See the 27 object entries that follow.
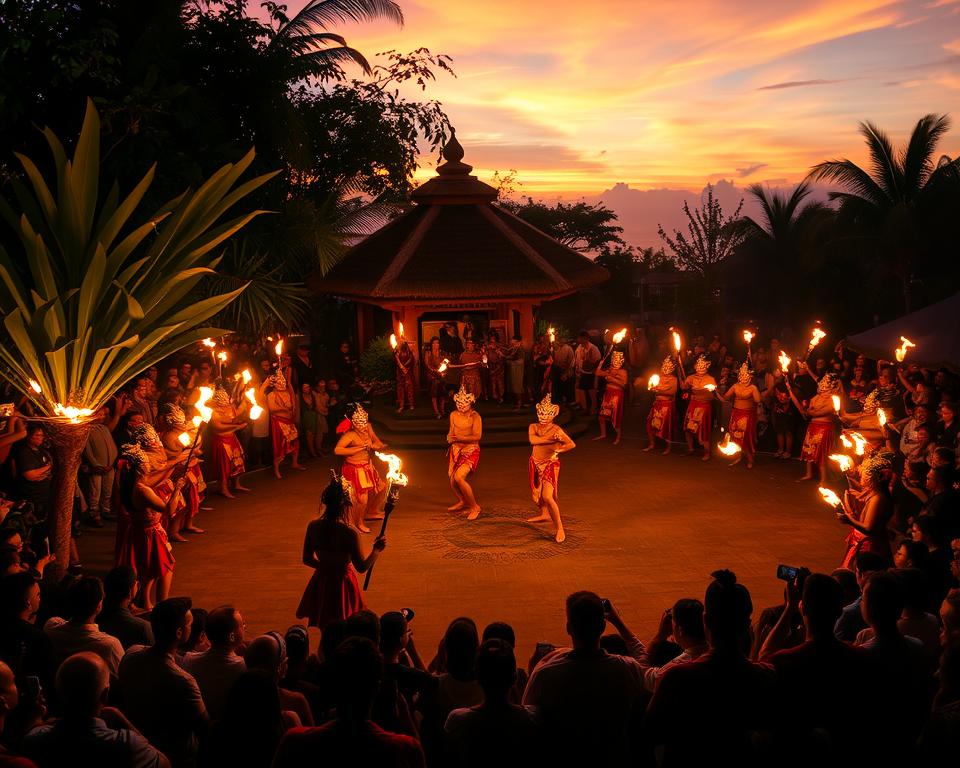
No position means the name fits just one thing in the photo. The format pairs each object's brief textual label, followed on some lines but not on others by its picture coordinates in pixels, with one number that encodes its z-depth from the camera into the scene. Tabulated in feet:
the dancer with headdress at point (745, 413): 50.29
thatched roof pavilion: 62.54
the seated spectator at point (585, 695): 14.88
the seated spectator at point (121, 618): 21.11
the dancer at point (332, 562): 26.99
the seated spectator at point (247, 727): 13.28
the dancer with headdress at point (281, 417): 49.62
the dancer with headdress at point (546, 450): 40.01
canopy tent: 41.92
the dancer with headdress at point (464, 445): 42.19
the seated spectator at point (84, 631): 19.02
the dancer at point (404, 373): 61.93
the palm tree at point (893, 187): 75.61
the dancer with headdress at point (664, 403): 53.93
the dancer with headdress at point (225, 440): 44.57
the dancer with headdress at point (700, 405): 52.11
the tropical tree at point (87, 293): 22.72
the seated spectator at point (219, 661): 17.49
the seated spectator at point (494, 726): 13.53
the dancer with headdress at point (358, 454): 39.88
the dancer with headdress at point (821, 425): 45.85
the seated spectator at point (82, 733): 12.94
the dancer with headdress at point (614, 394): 56.08
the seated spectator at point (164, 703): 16.12
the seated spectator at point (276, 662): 16.10
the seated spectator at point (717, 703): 13.26
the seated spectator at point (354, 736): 11.48
